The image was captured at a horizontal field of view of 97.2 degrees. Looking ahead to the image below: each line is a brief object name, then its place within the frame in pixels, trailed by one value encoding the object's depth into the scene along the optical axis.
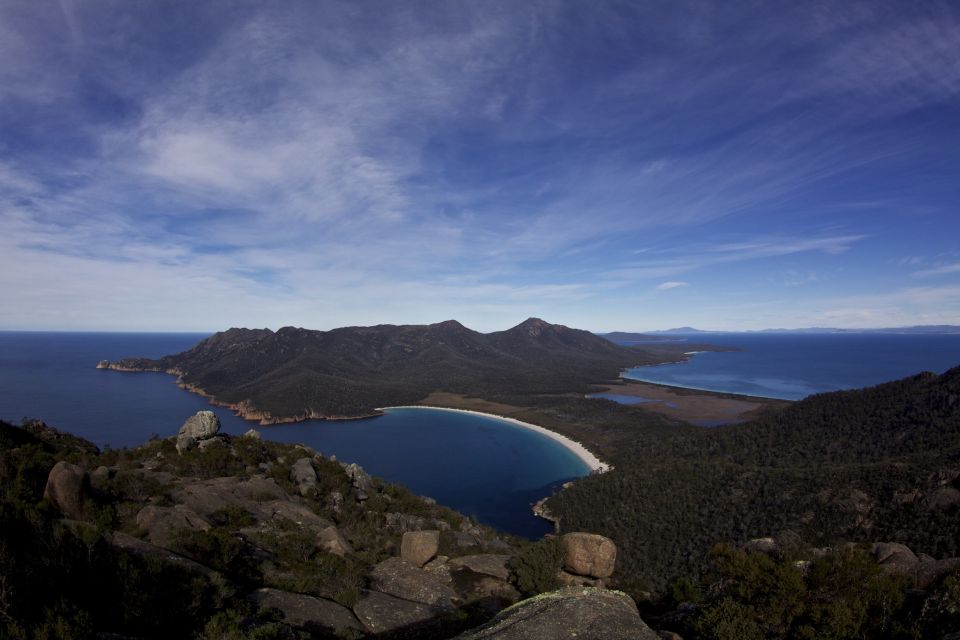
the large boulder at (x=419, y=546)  22.33
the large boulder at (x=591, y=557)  23.08
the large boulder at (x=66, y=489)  16.86
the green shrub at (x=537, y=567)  20.59
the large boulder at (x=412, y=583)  18.45
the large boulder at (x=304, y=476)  31.97
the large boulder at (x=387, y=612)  14.95
